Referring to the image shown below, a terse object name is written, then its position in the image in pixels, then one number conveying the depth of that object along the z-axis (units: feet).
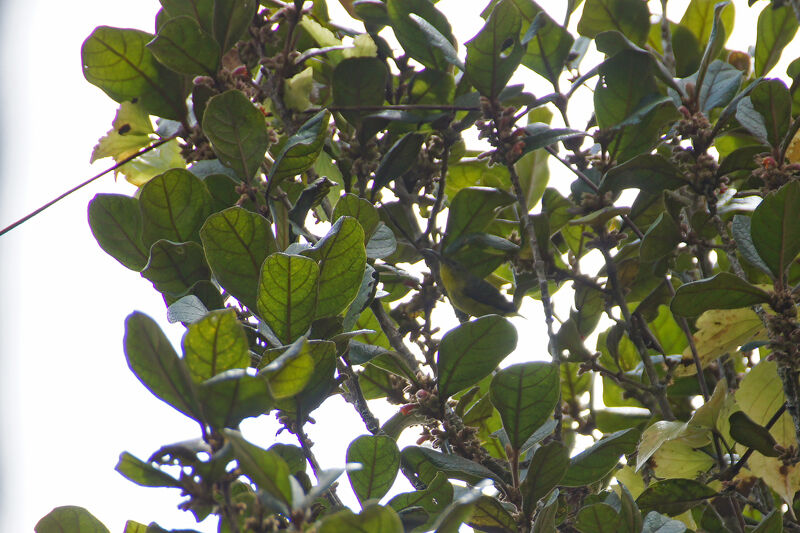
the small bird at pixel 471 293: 25.48
